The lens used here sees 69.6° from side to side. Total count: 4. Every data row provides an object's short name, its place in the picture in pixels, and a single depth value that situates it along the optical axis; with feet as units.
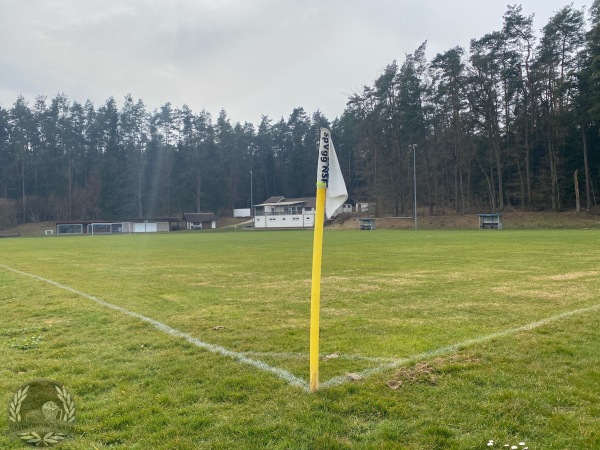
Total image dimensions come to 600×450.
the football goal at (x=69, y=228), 259.39
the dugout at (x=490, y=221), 155.92
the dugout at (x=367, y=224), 190.87
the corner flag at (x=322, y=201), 13.02
